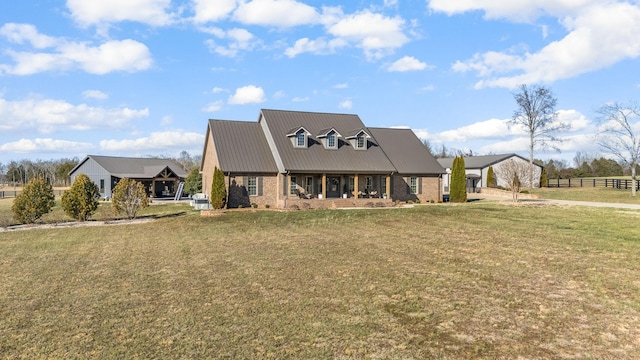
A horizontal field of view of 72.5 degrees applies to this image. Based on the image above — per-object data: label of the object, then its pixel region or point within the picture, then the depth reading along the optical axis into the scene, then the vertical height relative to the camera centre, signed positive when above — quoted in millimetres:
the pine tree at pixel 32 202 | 23797 -992
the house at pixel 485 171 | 58781 +1472
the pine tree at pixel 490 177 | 55781 +485
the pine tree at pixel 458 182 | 34906 -44
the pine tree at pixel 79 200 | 24766 -936
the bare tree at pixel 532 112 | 55312 +8813
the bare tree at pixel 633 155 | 45019 +2653
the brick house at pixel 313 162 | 30875 +1485
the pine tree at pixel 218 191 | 28703 -546
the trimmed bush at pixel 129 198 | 25359 -856
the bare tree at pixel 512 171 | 50838 +1282
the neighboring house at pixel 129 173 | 48312 +1123
